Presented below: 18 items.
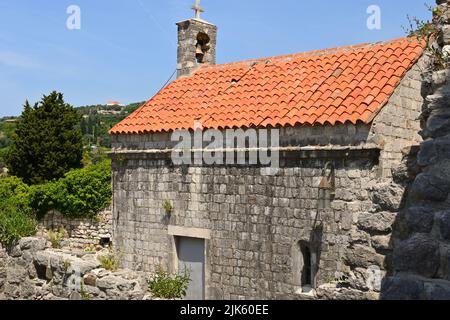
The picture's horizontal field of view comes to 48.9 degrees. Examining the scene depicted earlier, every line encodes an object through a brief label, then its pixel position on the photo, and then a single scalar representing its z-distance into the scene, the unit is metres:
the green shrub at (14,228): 12.19
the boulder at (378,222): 4.51
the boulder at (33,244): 11.58
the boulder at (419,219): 3.40
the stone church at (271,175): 8.71
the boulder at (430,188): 3.42
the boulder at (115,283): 9.08
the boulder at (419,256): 3.23
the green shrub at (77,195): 18.16
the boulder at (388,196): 4.51
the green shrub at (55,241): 12.96
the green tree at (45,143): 24.52
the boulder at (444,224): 3.23
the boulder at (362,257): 4.61
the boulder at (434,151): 3.62
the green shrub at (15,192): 19.08
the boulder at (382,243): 4.48
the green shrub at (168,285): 9.97
